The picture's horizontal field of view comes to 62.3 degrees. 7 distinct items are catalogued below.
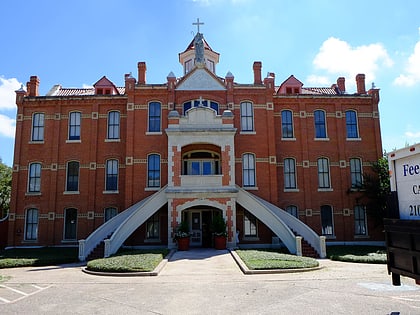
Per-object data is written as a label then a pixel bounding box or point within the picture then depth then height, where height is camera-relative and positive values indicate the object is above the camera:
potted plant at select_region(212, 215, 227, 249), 20.78 -1.16
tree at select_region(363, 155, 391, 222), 23.45 +1.50
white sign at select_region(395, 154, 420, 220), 6.35 +0.46
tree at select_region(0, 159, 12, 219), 40.53 +3.56
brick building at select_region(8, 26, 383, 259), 23.52 +4.15
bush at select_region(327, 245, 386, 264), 16.99 -2.34
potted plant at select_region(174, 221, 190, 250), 20.56 -1.37
